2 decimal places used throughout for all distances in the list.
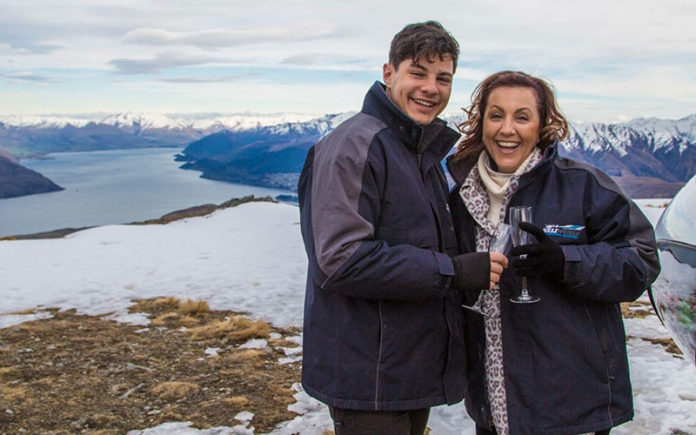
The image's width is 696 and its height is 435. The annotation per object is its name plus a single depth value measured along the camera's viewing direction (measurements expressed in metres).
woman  2.34
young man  2.19
